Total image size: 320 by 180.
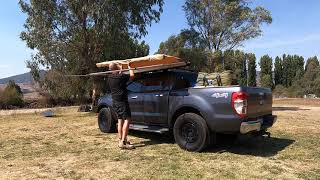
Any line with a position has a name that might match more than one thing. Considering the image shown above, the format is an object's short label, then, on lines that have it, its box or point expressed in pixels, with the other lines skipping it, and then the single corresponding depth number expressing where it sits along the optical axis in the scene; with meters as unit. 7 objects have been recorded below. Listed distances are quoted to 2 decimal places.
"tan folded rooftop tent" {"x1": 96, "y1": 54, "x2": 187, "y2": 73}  5.74
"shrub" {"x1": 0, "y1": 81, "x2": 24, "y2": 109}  18.81
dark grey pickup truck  4.80
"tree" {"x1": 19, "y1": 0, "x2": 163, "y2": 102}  10.95
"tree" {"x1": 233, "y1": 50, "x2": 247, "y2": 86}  16.82
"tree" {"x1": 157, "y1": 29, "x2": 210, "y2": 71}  15.65
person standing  5.41
